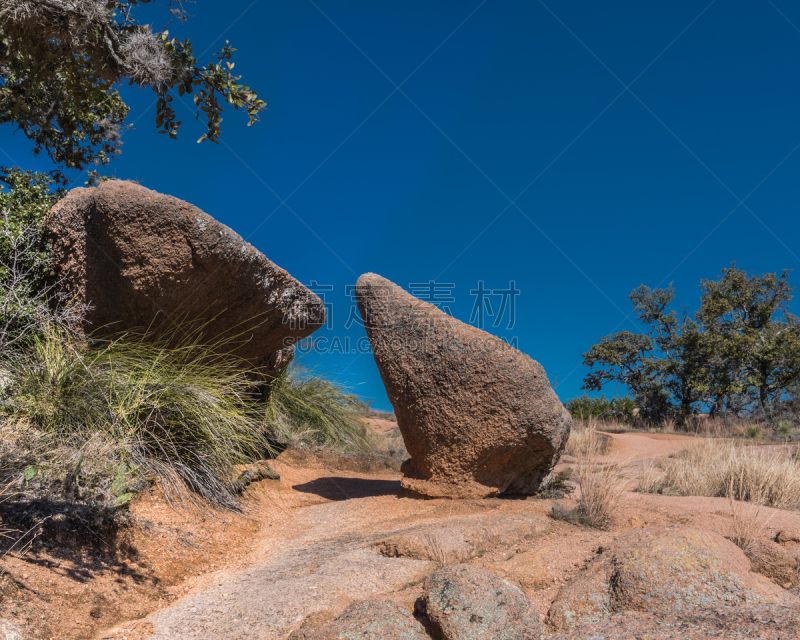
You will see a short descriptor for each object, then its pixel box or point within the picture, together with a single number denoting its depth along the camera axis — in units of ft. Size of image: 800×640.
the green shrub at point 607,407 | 57.88
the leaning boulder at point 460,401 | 14.61
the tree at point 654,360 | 59.88
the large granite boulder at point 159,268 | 14.35
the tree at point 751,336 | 53.88
